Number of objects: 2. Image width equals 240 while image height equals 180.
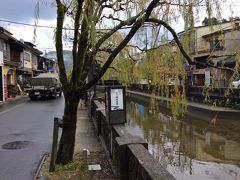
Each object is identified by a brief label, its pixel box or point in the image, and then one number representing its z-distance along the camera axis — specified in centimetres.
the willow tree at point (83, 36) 378
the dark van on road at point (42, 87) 1974
